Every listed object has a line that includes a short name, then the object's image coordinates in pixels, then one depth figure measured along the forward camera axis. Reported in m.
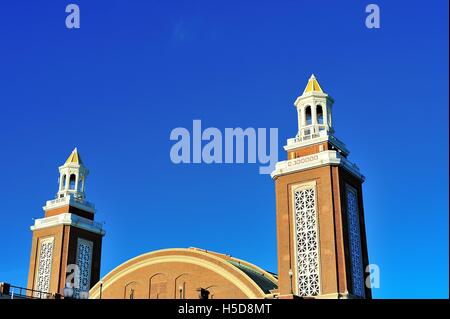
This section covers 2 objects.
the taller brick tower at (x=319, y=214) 49.19
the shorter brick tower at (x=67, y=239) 67.19
